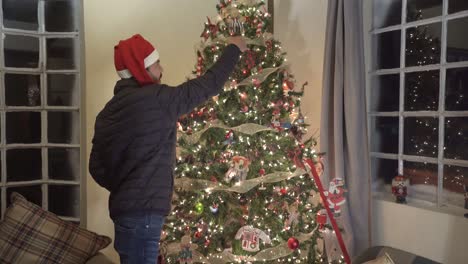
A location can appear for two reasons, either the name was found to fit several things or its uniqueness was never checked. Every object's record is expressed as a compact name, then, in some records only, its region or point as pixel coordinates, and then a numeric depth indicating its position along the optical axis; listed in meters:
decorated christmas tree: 2.25
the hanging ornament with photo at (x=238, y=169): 2.20
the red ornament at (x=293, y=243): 2.22
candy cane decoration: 2.24
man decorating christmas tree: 1.61
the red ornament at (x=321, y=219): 2.29
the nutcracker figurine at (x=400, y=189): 2.48
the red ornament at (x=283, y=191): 2.27
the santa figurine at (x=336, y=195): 2.27
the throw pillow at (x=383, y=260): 1.67
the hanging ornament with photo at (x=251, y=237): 2.22
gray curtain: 2.43
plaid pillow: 2.18
